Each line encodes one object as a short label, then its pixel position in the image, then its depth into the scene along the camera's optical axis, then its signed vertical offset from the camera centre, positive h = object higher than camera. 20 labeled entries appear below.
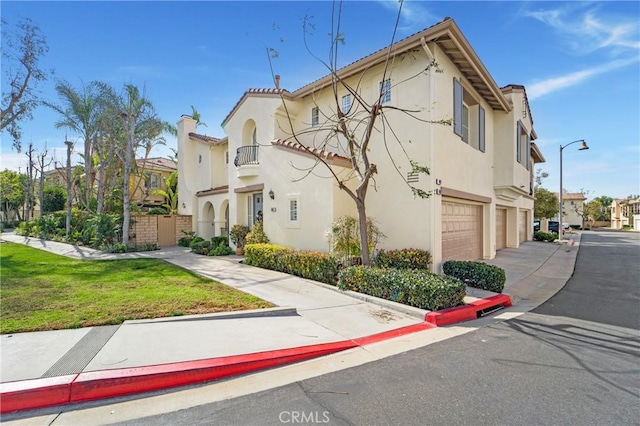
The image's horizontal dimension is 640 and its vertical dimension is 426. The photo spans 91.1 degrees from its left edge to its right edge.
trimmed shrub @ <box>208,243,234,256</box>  14.73 -1.71
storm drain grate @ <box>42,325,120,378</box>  3.75 -1.86
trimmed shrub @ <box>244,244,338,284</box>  9.33 -1.54
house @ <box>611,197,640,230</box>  57.52 +0.35
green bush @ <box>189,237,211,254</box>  15.30 -1.60
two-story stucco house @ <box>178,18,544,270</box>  10.02 +2.19
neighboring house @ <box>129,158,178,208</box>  27.74 +3.42
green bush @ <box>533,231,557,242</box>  25.47 -1.80
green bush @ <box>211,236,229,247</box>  16.02 -1.36
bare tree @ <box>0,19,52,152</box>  14.60 +6.70
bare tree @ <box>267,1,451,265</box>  8.12 +3.07
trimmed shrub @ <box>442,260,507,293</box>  8.52 -1.68
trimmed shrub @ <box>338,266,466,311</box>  6.62 -1.64
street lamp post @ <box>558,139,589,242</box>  22.00 +4.72
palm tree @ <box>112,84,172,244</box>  16.33 +5.30
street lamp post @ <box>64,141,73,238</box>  19.56 +1.92
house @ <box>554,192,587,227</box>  62.71 +1.41
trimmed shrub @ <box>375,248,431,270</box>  9.41 -1.36
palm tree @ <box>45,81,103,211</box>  18.88 +6.45
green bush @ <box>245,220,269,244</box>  13.33 -0.88
